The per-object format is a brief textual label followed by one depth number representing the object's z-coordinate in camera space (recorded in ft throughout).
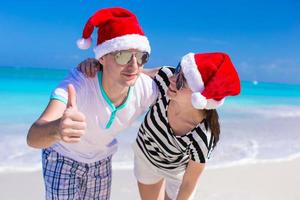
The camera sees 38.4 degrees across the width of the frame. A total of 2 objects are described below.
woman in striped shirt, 9.56
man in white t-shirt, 9.09
